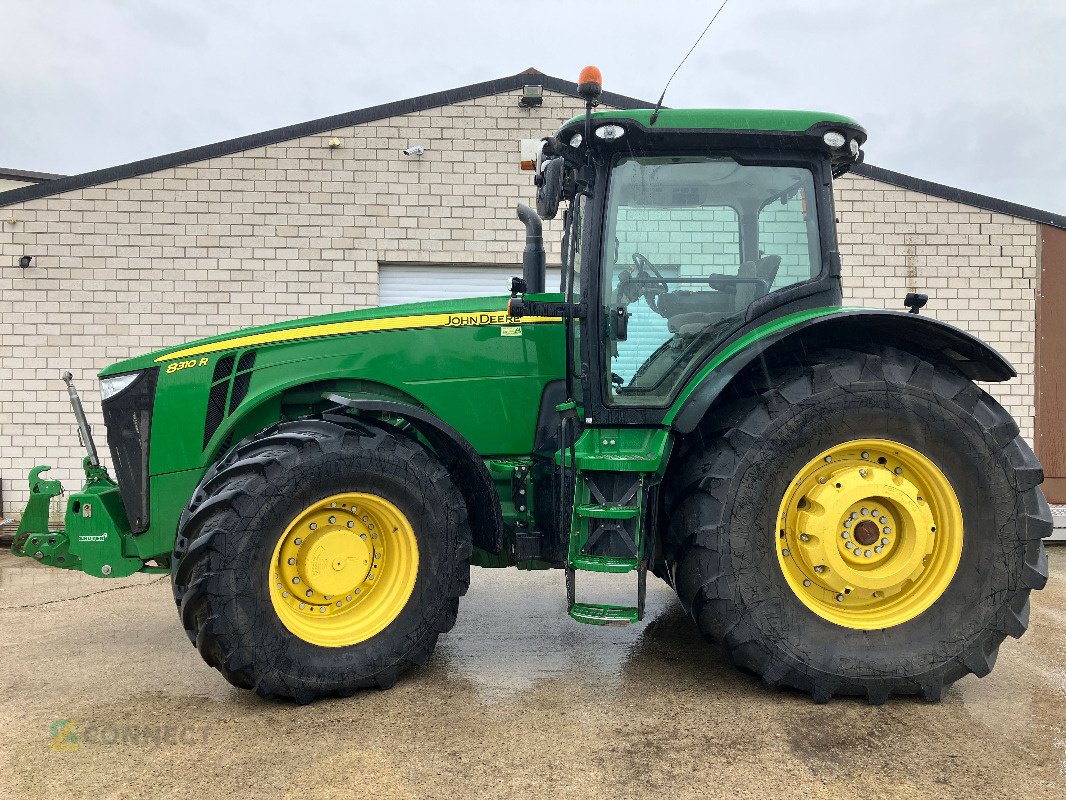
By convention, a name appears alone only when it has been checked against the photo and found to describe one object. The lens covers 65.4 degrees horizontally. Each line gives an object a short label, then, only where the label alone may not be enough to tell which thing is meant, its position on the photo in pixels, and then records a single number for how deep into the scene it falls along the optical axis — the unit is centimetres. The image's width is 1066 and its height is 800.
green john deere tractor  323
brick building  843
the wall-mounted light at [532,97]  864
